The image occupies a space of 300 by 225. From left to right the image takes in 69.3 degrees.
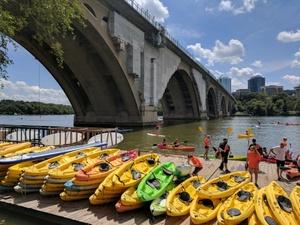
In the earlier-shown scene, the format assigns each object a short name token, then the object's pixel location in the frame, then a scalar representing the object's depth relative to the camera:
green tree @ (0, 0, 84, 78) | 7.38
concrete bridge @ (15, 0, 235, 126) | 25.88
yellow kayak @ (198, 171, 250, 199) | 6.09
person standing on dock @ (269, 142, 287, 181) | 8.47
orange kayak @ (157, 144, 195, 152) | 17.64
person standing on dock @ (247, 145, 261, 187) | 7.84
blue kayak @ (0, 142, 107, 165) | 8.18
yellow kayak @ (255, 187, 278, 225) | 5.03
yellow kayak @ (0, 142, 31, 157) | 9.87
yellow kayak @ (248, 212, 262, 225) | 5.12
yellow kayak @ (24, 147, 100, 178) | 7.51
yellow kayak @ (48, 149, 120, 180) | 7.28
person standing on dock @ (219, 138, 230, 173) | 9.20
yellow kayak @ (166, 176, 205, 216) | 5.81
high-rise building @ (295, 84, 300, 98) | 128.23
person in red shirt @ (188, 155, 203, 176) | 8.92
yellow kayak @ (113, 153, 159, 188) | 6.78
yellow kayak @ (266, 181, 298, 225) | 5.06
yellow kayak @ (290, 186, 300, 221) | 5.30
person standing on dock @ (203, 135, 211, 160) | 11.44
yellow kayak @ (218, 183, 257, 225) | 5.21
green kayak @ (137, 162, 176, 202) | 6.33
